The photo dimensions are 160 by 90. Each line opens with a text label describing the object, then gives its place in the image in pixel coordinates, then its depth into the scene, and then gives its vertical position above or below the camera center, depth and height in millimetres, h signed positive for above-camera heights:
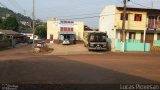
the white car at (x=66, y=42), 26177 -284
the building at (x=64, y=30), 28843 +2488
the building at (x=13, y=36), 28828 +1326
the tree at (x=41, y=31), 50283 +3893
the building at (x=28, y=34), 47219 +2661
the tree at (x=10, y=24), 47365 +6330
